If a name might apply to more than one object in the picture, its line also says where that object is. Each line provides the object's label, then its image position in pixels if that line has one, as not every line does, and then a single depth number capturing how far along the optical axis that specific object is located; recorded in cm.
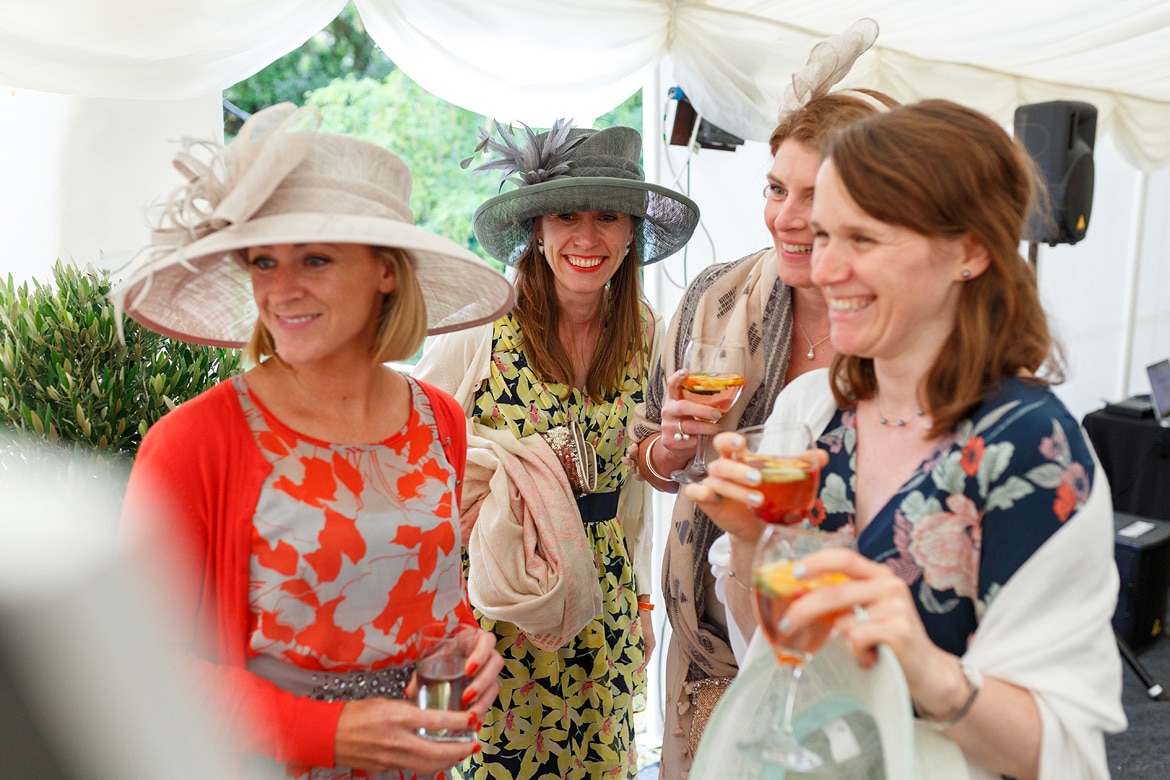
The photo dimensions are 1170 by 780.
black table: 597
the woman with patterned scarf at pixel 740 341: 183
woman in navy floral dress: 109
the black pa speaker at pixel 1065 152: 510
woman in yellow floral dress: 246
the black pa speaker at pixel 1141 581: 485
